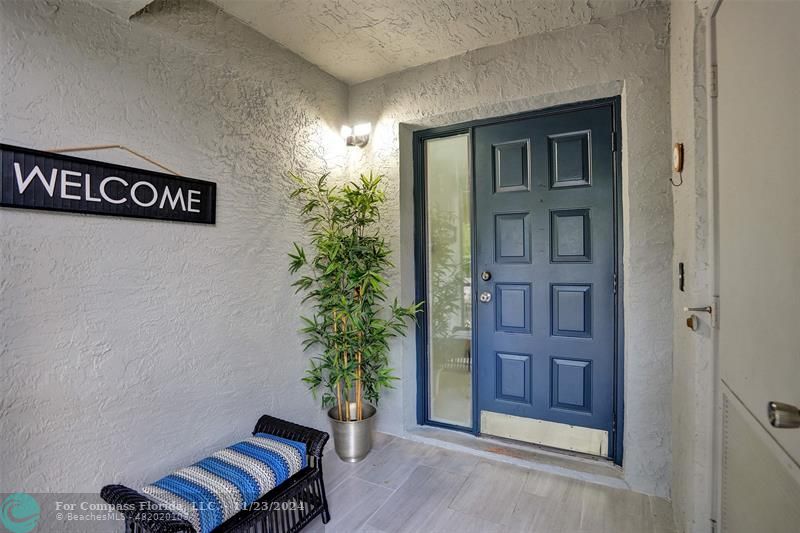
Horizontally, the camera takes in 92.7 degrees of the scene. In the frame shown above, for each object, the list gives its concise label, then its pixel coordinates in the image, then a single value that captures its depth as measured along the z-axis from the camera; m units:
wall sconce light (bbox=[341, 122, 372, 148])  2.71
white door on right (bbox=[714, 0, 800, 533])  0.78
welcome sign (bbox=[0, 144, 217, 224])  1.31
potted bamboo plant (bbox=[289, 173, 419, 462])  2.35
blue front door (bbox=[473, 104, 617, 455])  2.24
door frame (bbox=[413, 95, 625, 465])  2.18
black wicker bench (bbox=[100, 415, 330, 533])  1.29
